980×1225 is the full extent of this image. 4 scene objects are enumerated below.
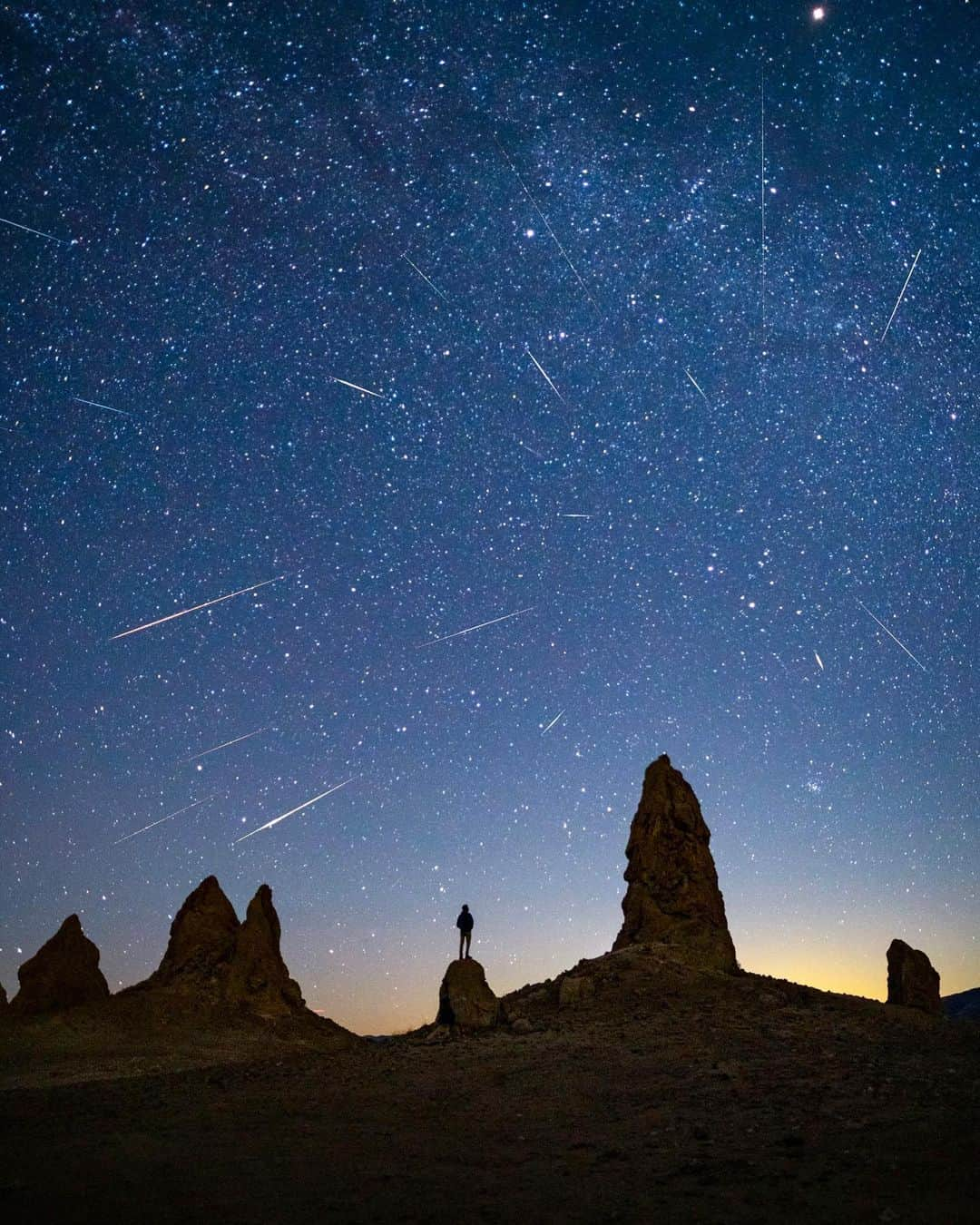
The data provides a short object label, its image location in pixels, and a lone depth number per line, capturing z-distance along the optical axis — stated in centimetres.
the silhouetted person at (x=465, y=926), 3218
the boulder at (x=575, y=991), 2320
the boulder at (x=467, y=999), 2167
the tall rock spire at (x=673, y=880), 2939
